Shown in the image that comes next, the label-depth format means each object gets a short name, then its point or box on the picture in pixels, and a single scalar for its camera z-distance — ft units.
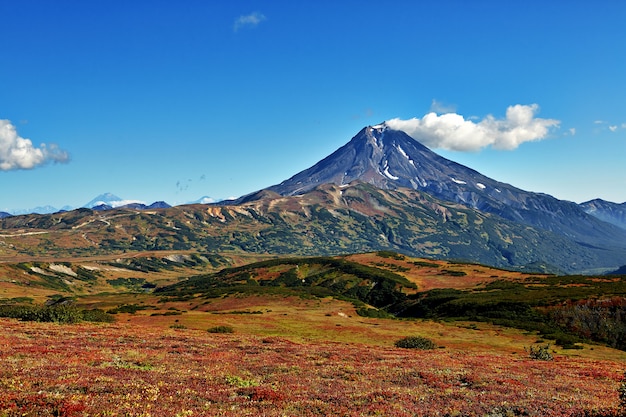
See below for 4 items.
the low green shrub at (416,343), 177.78
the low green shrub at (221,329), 199.25
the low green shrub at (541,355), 153.69
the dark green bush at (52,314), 183.93
